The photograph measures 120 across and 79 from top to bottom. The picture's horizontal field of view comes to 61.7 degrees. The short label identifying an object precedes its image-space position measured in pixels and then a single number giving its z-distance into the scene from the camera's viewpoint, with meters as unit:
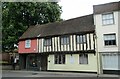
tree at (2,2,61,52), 16.87
